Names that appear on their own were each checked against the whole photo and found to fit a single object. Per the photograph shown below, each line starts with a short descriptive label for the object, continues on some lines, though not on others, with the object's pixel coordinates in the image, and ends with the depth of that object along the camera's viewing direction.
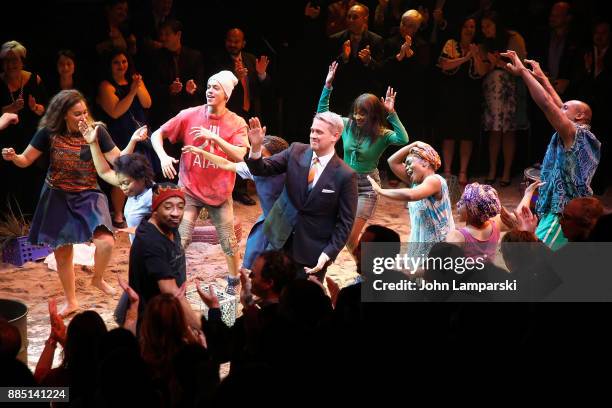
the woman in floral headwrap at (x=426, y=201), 6.26
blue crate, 8.31
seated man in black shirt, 5.11
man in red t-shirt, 7.11
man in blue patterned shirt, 6.33
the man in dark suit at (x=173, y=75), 9.27
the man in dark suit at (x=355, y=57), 9.95
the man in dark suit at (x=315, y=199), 6.08
